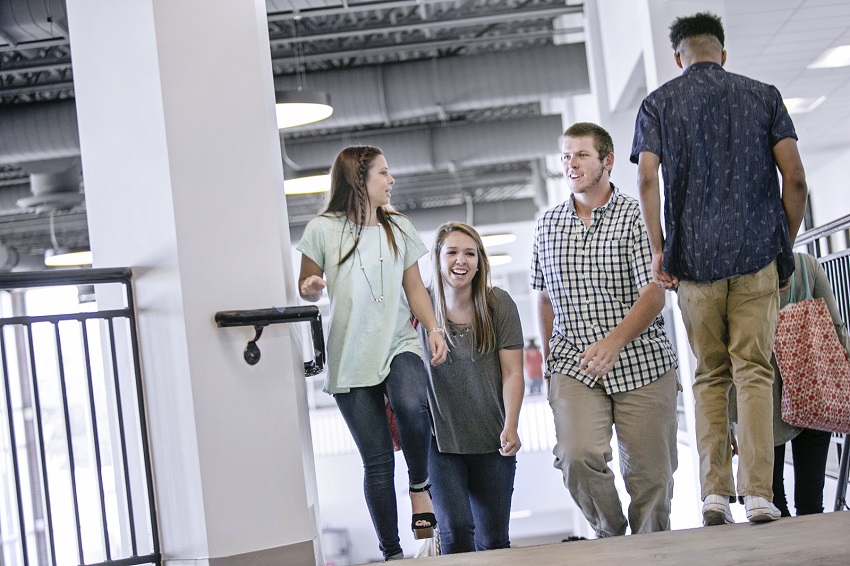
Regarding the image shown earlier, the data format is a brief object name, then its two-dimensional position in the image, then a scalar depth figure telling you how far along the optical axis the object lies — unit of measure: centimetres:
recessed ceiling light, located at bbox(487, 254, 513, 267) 1800
